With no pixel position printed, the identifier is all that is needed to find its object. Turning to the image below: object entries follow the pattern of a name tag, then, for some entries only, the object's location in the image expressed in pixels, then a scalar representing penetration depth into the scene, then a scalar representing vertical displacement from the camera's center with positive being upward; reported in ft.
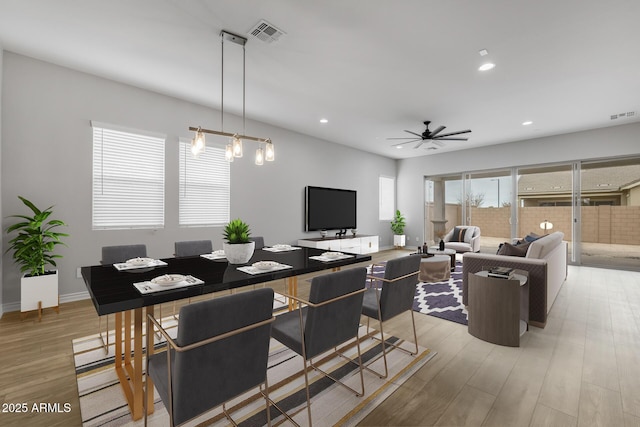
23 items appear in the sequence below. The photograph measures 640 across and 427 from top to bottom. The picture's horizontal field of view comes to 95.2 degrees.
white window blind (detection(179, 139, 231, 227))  15.15 +1.45
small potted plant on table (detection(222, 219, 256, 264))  7.72 -0.76
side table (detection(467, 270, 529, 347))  8.35 -2.77
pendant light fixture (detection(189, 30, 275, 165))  8.48 +2.15
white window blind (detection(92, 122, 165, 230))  12.73 +1.63
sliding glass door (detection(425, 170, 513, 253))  23.85 +1.00
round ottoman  15.44 -2.89
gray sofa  9.68 -1.82
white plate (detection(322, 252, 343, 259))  8.81 -1.23
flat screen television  21.09 +0.50
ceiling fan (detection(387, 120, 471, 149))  17.76 +4.83
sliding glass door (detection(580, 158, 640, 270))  18.89 +0.22
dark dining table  5.01 -1.40
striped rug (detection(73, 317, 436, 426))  5.58 -3.86
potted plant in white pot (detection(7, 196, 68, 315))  10.19 -1.66
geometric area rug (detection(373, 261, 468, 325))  10.98 -3.64
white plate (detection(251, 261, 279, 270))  7.05 -1.24
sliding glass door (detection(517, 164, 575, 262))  21.07 +1.17
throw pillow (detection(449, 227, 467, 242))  22.95 -1.49
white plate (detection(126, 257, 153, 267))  7.58 -1.26
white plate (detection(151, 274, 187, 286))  5.50 -1.27
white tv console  20.16 -2.08
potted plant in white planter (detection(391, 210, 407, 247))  28.45 -1.44
